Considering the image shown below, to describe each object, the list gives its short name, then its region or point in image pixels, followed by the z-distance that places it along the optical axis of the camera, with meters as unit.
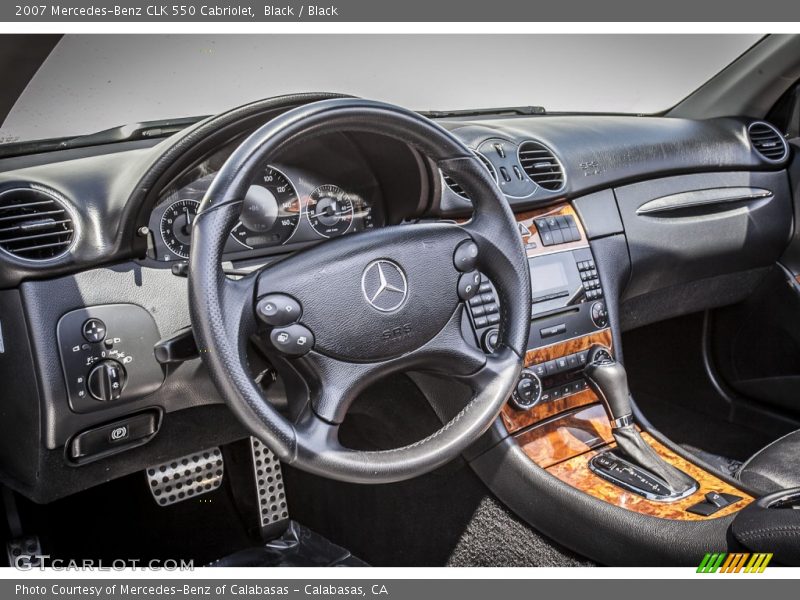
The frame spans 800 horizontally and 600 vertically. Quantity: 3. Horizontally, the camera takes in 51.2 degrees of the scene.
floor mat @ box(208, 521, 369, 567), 2.05
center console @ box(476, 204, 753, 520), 1.70
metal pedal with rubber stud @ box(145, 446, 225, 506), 1.90
